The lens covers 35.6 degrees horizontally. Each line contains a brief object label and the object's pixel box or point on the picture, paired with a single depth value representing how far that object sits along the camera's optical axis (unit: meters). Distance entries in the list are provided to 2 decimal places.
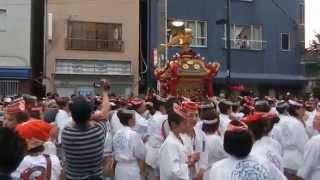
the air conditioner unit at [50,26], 25.90
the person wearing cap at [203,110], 7.09
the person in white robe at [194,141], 5.75
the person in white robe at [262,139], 4.89
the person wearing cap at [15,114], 6.00
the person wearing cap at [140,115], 9.12
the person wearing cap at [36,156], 4.46
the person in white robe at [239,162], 3.87
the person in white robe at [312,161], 5.64
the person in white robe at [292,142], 7.41
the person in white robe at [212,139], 6.57
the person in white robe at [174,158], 5.29
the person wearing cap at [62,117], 8.93
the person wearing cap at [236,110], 9.58
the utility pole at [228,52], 23.47
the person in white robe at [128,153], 7.03
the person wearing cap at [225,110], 8.61
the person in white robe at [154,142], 8.33
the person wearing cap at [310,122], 8.20
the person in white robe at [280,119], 7.61
